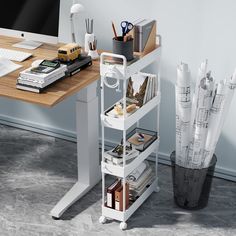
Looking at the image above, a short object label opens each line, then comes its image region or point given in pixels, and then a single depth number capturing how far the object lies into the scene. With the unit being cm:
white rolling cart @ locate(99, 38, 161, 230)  387
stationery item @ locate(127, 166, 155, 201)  444
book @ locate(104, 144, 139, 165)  416
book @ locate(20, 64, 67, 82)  395
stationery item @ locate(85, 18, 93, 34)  461
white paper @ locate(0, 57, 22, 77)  431
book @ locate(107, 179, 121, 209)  427
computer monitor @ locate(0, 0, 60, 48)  448
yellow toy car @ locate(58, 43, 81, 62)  427
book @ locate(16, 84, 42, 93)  396
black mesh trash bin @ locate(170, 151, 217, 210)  435
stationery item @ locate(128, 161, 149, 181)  442
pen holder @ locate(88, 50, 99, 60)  452
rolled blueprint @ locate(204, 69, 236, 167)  410
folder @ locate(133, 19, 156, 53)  399
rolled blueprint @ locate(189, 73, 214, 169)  406
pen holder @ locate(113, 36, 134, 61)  389
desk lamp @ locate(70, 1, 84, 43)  448
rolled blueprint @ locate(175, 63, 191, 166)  404
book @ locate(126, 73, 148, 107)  424
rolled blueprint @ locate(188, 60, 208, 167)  415
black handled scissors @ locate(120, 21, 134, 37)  397
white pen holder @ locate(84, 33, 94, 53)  454
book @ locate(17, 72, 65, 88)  396
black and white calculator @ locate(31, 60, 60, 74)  406
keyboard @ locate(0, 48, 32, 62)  451
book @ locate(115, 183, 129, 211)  424
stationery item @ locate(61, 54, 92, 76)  421
